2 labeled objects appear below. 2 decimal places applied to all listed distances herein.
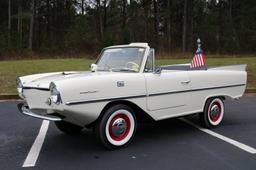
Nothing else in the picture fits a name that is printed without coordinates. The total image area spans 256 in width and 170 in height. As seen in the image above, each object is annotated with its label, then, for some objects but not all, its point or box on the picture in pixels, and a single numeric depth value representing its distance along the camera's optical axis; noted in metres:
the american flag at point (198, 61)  7.28
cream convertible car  4.89
